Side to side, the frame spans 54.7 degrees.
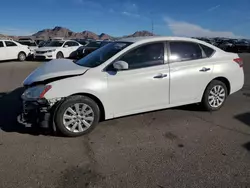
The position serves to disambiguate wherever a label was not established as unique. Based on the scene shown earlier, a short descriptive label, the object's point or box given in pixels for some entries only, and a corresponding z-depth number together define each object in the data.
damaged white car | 3.90
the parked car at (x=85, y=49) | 18.86
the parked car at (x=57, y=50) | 17.64
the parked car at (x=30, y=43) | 21.24
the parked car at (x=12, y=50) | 16.72
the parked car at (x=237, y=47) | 31.38
